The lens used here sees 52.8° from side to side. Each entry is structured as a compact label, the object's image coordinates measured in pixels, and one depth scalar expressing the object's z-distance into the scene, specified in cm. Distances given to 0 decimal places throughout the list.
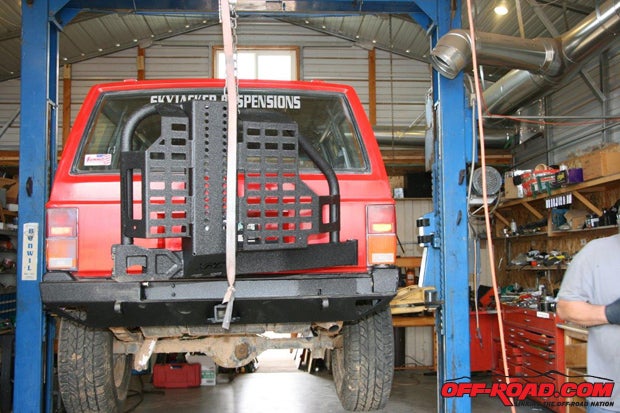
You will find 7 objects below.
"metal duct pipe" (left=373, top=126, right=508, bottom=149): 1122
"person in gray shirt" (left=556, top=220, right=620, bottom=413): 309
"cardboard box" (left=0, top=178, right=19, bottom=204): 932
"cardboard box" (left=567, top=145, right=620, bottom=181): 722
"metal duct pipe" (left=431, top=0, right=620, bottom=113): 565
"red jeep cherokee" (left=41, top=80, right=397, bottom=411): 277
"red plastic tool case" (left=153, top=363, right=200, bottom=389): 967
